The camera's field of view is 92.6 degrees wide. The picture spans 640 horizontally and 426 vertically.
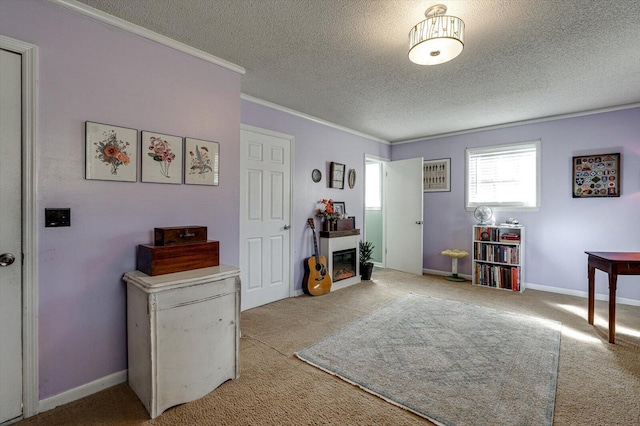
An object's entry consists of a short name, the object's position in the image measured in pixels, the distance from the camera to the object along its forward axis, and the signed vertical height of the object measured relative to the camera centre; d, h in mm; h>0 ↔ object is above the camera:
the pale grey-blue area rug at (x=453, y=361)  1800 -1141
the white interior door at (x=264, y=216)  3518 -75
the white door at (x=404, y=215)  5227 -75
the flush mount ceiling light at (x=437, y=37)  1846 +1072
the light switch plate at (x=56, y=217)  1794 -46
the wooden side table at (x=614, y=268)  2561 -482
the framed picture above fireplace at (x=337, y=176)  4551 +528
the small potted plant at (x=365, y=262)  4895 -841
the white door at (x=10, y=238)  1666 -157
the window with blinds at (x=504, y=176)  4402 +532
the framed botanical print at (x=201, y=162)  2422 +394
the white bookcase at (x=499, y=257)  4219 -656
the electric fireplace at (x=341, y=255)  4289 -658
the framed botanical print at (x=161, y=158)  2192 +390
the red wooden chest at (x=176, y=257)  1916 -314
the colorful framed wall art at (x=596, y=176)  3762 +450
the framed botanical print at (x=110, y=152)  1945 +381
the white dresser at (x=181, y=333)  1741 -758
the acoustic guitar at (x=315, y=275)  4020 -867
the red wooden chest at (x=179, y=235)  2027 -173
